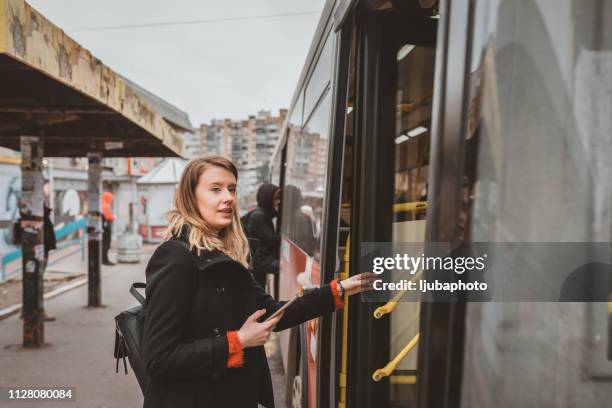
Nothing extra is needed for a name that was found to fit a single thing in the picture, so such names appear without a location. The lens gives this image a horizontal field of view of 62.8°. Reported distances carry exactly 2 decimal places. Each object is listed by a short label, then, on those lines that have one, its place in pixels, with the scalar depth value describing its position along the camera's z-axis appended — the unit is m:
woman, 1.65
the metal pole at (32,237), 6.07
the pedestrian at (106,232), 13.80
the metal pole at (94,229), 8.36
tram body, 0.94
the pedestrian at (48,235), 7.58
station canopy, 3.57
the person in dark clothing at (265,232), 6.16
